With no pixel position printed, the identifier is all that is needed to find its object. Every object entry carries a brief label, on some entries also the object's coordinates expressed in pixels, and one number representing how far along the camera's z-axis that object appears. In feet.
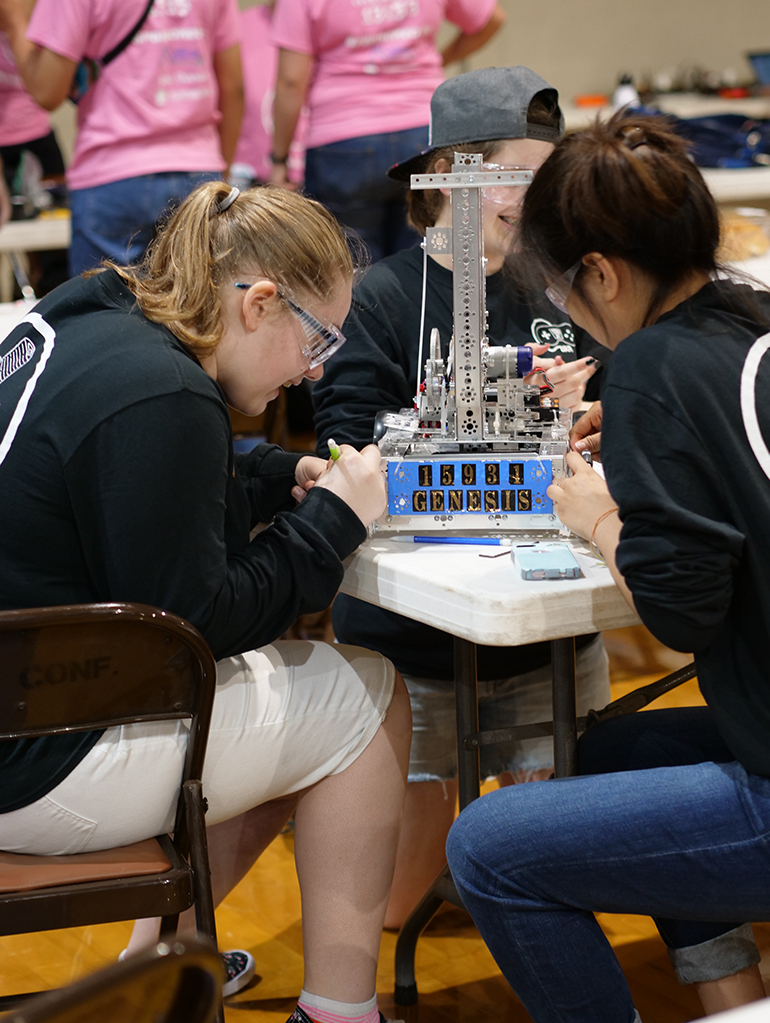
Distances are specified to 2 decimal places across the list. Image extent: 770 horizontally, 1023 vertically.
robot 10.03
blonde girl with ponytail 9.49
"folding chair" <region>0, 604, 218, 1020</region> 9.21
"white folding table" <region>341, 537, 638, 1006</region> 9.45
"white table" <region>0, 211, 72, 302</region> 19.36
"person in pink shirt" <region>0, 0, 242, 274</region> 15.28
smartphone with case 9.60
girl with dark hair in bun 9.15
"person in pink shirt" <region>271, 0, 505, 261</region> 16.03
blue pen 10.04
